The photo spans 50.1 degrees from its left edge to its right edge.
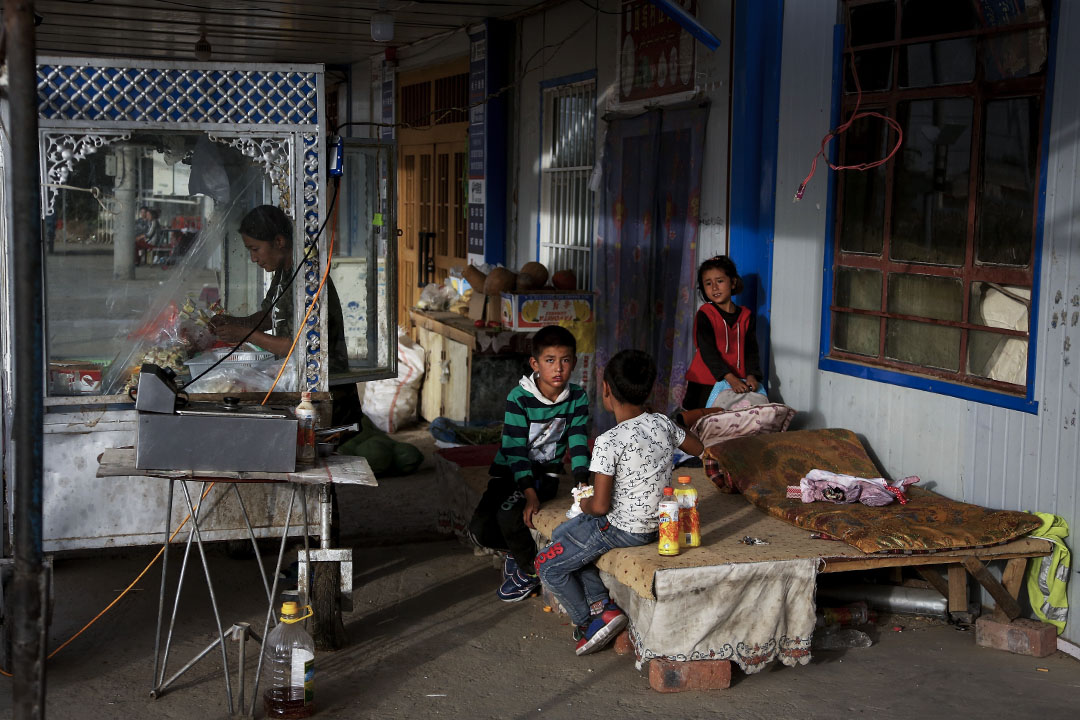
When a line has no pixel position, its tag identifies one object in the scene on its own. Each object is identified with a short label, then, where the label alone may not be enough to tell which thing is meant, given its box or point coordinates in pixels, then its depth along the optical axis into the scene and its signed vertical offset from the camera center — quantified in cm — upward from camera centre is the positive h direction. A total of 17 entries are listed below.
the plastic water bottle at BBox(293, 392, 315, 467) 448 -71
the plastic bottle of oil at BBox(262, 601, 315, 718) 412 -149
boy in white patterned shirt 457 -96
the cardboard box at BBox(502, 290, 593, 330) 891 -40
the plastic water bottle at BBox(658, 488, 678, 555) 450 -104
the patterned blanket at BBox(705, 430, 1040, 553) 478 -109
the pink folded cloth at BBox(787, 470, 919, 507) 530 -105
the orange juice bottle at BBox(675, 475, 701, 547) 463 -103
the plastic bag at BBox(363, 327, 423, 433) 1004 -123
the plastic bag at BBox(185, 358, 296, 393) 506 -56
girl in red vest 650 -43
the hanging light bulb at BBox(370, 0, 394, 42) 971 +192
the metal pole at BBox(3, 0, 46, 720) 254 -26
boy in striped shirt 512 -88
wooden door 1177 +86
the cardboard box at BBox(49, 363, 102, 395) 484 -55
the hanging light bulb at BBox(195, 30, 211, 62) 1219 +215
